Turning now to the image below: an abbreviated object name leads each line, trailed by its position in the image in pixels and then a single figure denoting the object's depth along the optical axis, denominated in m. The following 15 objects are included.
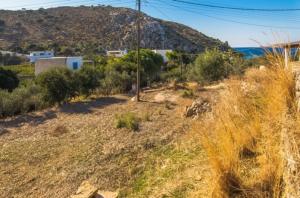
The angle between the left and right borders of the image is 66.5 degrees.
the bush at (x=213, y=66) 13.59
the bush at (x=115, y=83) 12.69
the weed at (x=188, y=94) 10.13
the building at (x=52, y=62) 21.88
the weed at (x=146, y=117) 6.96
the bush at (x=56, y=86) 9.92
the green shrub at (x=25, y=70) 22.85
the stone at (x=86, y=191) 3.09
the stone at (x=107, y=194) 3.22
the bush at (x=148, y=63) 17.57
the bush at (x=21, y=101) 8.93
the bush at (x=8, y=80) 15.36
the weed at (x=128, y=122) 6.21
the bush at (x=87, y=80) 11.36
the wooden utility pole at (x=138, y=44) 10.04
